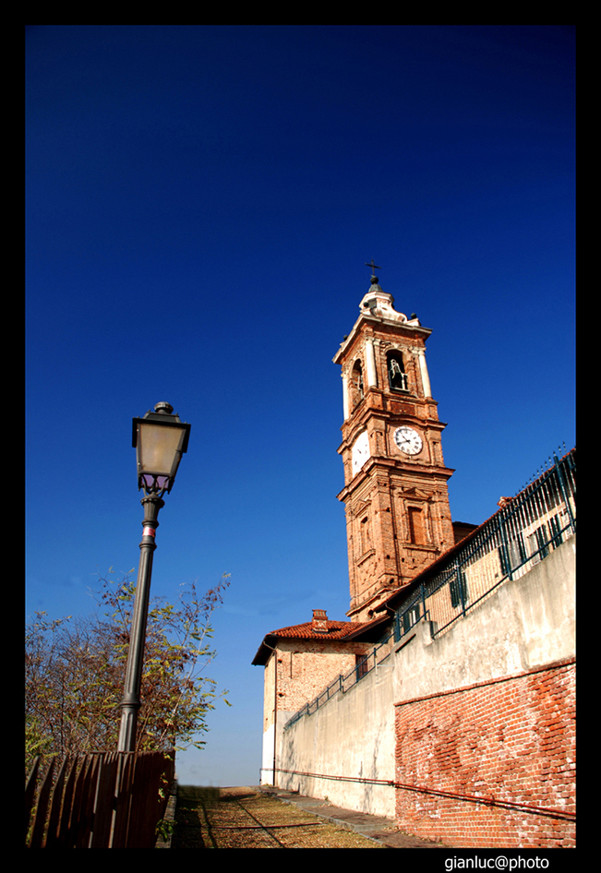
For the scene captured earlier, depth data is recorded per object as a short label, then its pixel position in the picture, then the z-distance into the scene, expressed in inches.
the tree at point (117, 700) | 339.9
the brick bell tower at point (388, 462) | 1171.3
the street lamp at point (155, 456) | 184.1
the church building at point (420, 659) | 259.1
